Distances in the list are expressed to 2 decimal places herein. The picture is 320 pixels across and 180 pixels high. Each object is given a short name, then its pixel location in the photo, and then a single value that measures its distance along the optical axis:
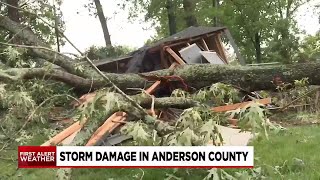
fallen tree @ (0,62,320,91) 6.61
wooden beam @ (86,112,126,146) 4.78
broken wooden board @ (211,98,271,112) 5.10
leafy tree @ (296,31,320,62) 18.33
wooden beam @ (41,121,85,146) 4.54
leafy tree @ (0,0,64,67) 6.04
